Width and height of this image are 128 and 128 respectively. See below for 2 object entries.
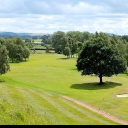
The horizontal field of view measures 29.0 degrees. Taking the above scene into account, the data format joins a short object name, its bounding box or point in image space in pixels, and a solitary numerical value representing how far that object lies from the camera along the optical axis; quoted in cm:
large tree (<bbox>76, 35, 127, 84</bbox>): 5475
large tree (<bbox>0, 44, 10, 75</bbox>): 6412
